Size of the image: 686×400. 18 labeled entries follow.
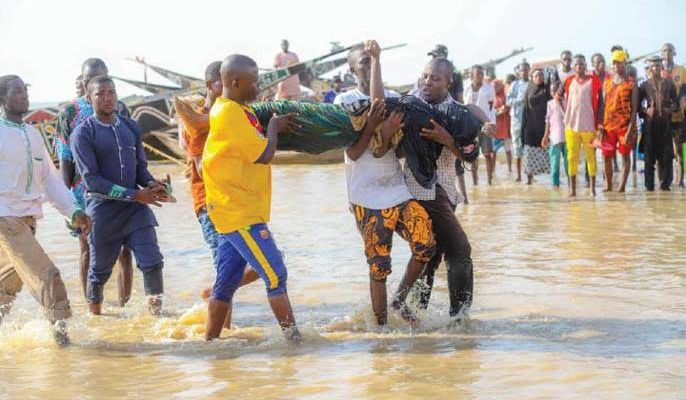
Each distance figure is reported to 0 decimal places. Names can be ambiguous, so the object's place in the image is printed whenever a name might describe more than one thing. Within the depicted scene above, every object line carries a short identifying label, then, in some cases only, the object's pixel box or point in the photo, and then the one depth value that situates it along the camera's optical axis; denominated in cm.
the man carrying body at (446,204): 639
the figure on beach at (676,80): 1467
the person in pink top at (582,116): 1403
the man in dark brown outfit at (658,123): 1442
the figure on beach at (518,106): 1642
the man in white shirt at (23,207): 621
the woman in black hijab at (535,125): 1534
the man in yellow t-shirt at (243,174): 571
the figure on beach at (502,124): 1759
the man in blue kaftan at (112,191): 700
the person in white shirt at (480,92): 1523
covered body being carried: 616
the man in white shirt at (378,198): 623
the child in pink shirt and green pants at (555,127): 1489
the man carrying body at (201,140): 636
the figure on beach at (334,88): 2167
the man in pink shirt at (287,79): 2380
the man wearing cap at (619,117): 1427
